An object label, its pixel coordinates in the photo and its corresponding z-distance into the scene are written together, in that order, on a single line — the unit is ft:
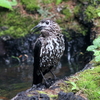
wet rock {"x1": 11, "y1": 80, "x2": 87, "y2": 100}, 16.56
